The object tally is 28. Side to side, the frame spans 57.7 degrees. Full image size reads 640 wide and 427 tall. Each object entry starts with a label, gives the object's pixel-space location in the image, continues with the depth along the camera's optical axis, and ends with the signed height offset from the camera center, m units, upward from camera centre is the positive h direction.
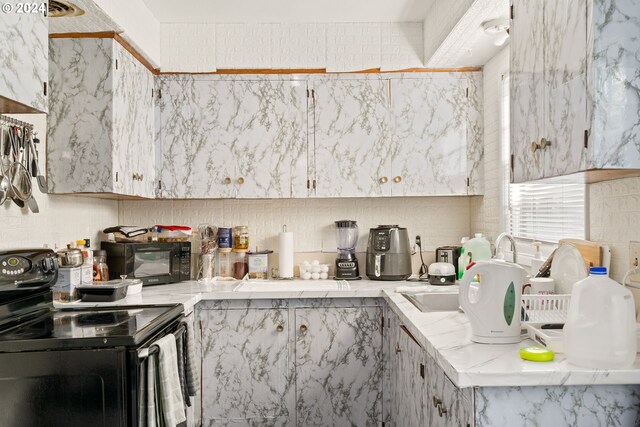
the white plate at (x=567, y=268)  2.26 -0.25
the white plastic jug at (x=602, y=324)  1.55 -0.32
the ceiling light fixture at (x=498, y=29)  2.89 +0.91
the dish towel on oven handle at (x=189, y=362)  2.67 -0.71
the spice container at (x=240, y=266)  3.86 -0.38
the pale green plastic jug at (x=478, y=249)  3.33 -0.24
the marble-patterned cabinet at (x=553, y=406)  1.63 -0.56
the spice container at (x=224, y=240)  3.86 -0.20
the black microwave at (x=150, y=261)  3.38 -0.30
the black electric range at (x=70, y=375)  1.88 -0.54
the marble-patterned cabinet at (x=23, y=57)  1.80 +0.51
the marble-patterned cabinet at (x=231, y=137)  3.70 +0.46
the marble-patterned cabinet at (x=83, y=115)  3.05 +0.51
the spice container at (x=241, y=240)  3.90 -0.20
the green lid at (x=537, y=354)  1.67 -0.43
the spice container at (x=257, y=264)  3.81 -0.36
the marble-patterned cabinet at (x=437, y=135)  3.72 +0.46
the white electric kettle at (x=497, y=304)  1.88 -0.32
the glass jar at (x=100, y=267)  3.24 -0.31
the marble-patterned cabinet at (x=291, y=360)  3.32 -0.87
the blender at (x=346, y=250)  3.78 -0.28
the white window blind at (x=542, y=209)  2.61 -0.02
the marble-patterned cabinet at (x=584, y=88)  1.58 +0.34
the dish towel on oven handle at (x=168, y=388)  2.15 -0.67
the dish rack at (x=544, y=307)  2.12 -0.38
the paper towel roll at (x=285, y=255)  3.86 -0.31
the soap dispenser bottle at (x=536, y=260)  2.92 -0.27
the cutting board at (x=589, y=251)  2.21 -0.18
